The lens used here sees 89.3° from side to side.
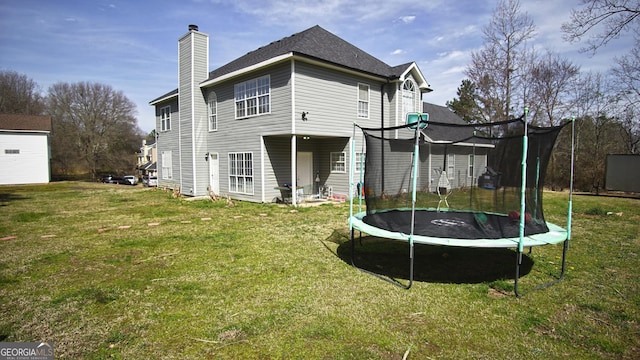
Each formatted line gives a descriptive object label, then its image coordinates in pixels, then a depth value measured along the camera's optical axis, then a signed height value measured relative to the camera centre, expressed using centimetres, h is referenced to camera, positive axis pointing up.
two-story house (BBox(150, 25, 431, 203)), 1193 +234
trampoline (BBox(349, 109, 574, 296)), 430 -35
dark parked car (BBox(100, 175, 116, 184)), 3196 -147
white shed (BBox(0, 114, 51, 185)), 2469 +122
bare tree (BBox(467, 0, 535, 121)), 2153 +720
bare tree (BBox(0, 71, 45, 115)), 3526 +787
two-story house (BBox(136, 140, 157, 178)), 4700 +180
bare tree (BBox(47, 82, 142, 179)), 3581 +463
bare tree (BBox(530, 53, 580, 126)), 2291 +585
